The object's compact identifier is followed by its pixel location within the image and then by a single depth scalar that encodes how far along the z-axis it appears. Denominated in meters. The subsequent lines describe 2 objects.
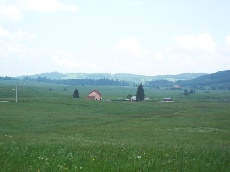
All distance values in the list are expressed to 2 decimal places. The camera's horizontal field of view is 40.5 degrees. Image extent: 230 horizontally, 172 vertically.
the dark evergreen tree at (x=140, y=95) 153.62
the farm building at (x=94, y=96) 153.88
